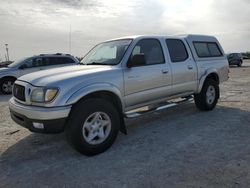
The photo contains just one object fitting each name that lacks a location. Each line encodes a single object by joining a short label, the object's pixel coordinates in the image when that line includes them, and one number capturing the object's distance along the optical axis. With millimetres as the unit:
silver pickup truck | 3023
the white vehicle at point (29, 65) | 8860
